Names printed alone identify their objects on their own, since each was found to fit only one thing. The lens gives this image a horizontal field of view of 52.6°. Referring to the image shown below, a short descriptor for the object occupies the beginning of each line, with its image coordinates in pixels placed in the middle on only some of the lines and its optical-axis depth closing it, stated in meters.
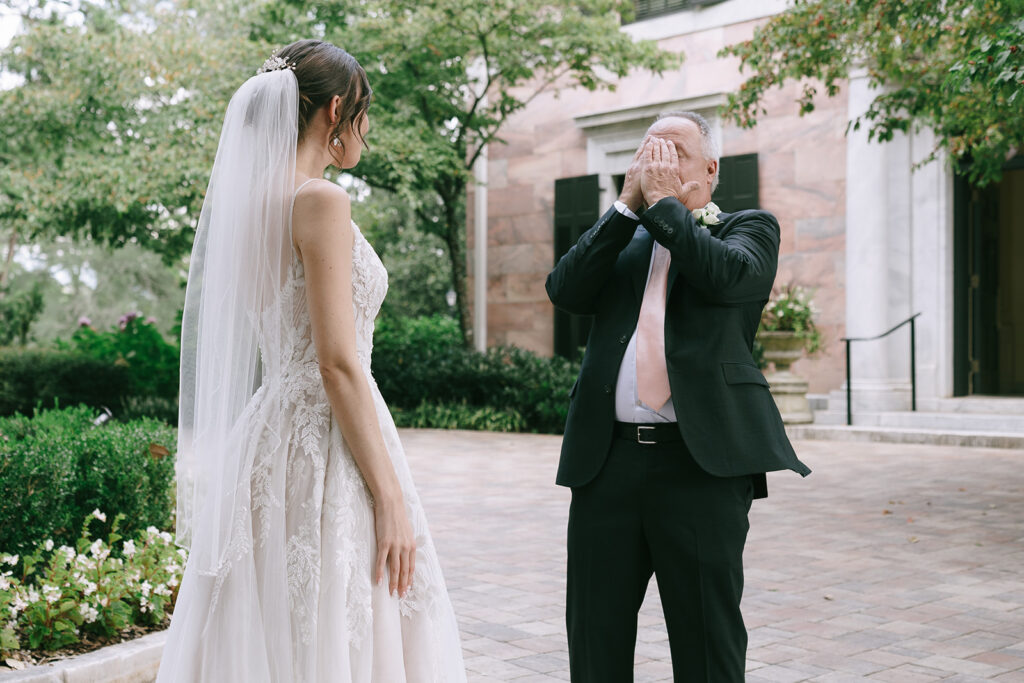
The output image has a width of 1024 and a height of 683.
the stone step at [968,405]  12.82
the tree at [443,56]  13.85
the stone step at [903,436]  11.25
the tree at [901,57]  7.17
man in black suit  2.58
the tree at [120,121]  13.45
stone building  13.54
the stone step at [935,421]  12.12
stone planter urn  12.96
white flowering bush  3.81
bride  2.22
